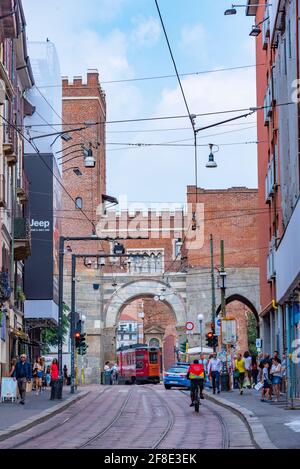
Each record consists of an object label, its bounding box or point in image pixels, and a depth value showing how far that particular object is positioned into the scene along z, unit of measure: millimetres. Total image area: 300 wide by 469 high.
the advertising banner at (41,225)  53062
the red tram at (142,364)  75750
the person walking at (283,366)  32906
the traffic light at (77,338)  45338
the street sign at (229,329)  42250
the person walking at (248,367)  43344
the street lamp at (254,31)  37266
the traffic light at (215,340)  49372
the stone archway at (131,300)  83812
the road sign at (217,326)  51666
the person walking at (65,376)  67138
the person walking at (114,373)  77675
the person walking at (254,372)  51250
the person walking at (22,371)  32812
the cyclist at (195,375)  30469
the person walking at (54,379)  38656
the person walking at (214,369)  41312
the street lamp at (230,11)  28672
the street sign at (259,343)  50062
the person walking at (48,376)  60856
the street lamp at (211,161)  35812
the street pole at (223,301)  46500
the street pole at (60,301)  39969
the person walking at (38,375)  45444
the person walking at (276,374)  31594
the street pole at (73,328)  44750
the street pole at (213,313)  52175
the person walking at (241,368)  39512
